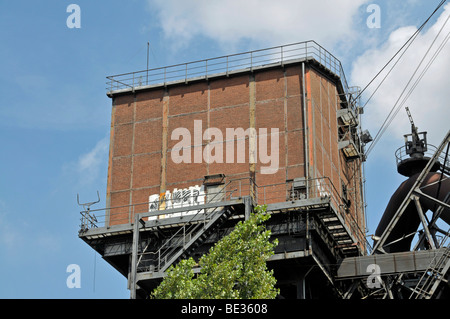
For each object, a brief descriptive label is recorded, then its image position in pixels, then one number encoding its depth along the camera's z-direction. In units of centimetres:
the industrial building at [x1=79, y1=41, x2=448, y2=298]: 3969
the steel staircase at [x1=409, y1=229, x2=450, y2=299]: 3862
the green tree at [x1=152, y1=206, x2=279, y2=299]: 3142
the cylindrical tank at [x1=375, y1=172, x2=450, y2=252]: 4622
